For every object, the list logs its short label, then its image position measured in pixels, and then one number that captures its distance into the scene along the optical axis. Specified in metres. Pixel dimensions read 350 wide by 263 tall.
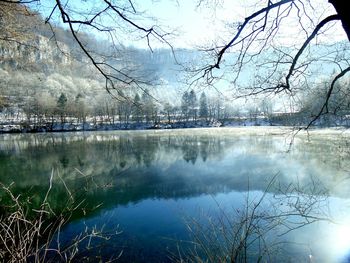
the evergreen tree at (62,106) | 58.16
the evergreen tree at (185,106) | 68.88
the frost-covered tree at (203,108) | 69.56
